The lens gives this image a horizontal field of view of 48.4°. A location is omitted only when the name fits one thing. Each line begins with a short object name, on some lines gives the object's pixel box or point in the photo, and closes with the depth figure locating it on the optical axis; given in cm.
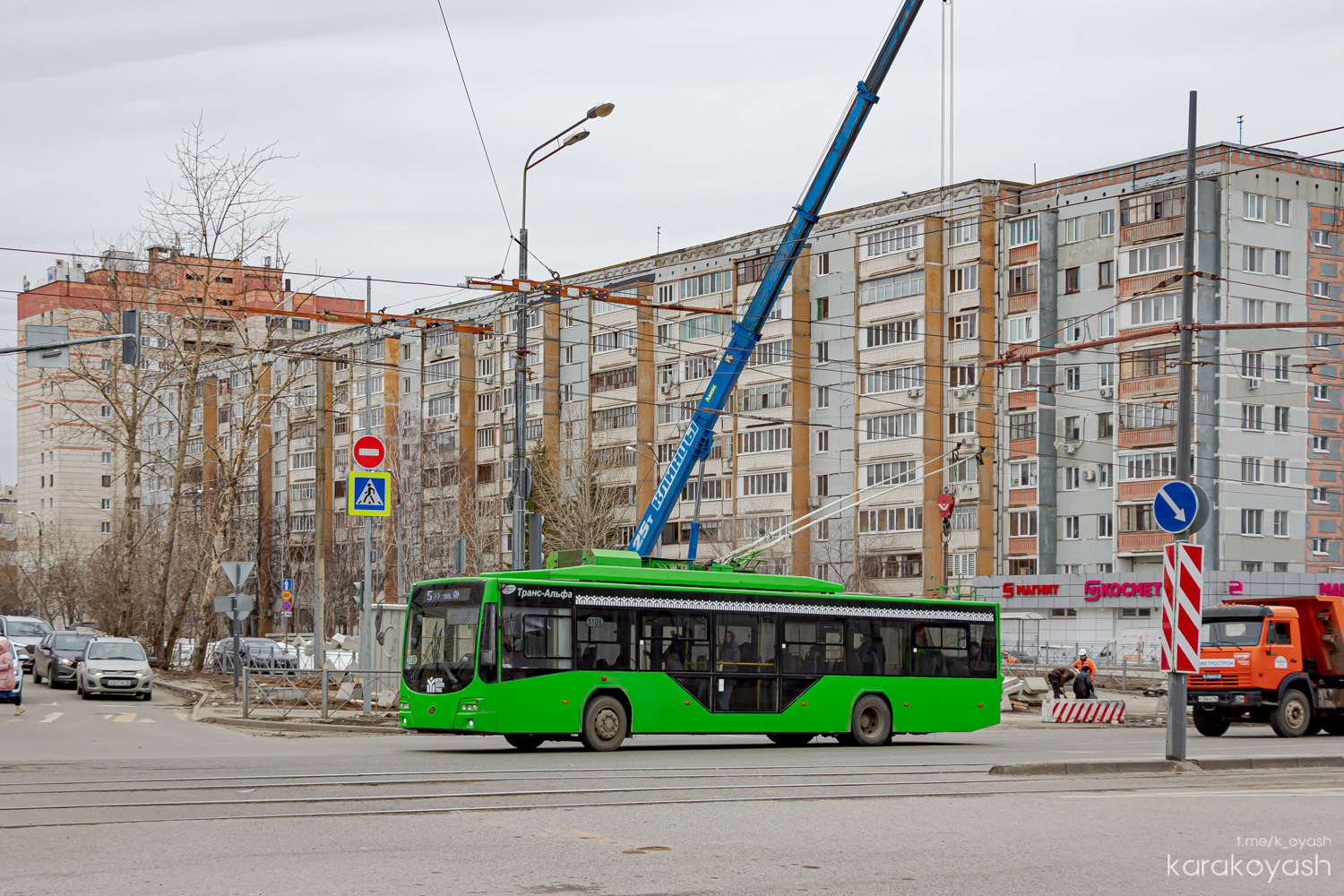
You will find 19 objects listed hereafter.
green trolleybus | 2133
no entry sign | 2516
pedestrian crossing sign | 2417
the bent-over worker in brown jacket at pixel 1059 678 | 4203
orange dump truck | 2725
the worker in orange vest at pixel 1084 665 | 4025
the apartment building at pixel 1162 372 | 6431
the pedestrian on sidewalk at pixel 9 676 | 3058
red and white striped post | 1722
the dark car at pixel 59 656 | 3984
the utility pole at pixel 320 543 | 3556
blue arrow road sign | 1725
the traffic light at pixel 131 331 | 2980
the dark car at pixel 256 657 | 4507
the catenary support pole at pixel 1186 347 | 1861
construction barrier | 3459
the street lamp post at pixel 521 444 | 2595
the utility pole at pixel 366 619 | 2525
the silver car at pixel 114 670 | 3531
